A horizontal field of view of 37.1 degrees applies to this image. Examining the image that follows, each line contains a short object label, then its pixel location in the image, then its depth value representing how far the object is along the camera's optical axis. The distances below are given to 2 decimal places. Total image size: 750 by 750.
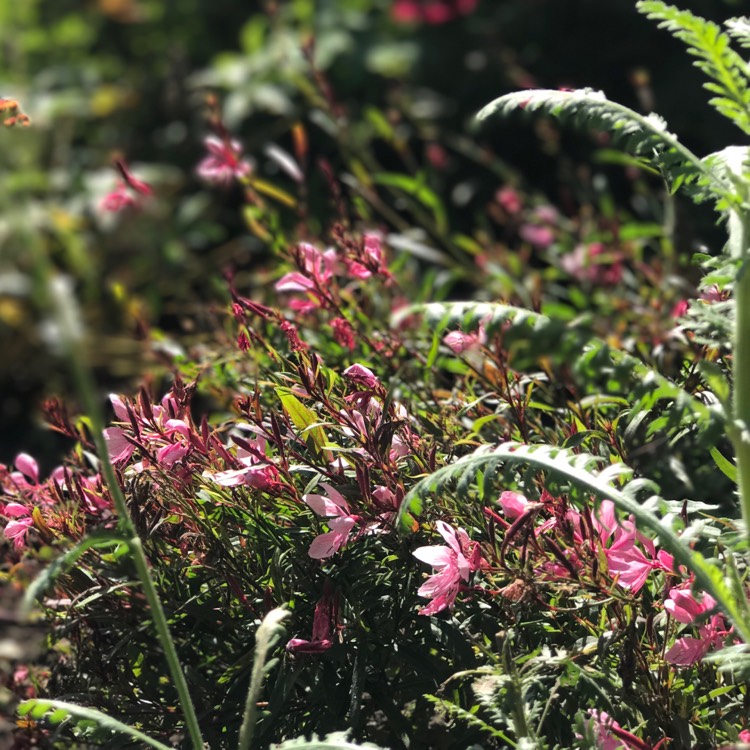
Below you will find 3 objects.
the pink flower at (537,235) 0.95
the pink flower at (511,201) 0.93
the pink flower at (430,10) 1.32
